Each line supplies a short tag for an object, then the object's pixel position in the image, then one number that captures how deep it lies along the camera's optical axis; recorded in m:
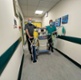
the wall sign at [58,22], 3.80
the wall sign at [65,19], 3.13
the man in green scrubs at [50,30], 3.81
